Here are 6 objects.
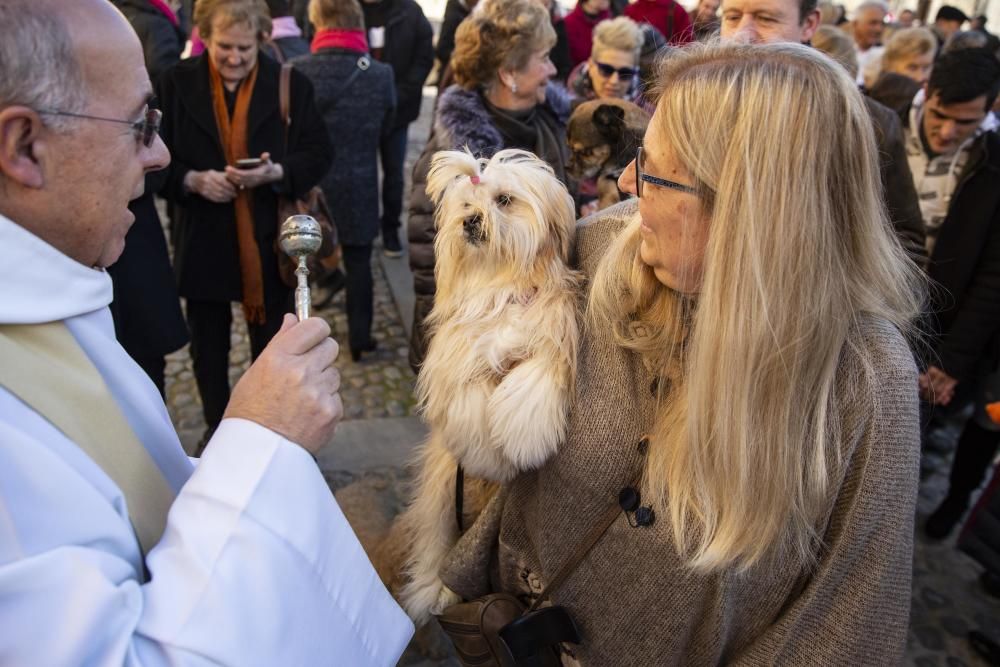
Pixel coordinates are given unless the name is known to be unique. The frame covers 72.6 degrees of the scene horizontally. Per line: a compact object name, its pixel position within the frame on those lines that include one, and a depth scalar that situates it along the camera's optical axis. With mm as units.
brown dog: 2902
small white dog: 1601
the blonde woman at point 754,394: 1270
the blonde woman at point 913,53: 4789
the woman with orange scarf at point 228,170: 3154
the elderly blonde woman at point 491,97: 2811
